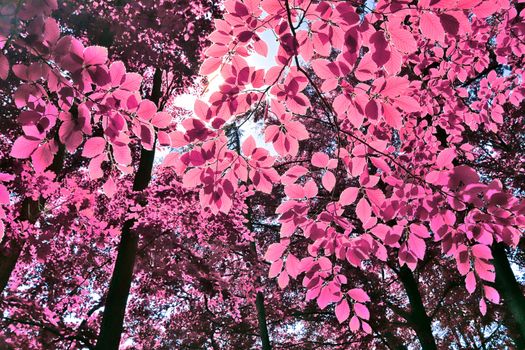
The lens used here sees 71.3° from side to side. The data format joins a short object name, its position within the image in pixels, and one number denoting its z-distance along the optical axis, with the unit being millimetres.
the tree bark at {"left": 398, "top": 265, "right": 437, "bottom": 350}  8625
